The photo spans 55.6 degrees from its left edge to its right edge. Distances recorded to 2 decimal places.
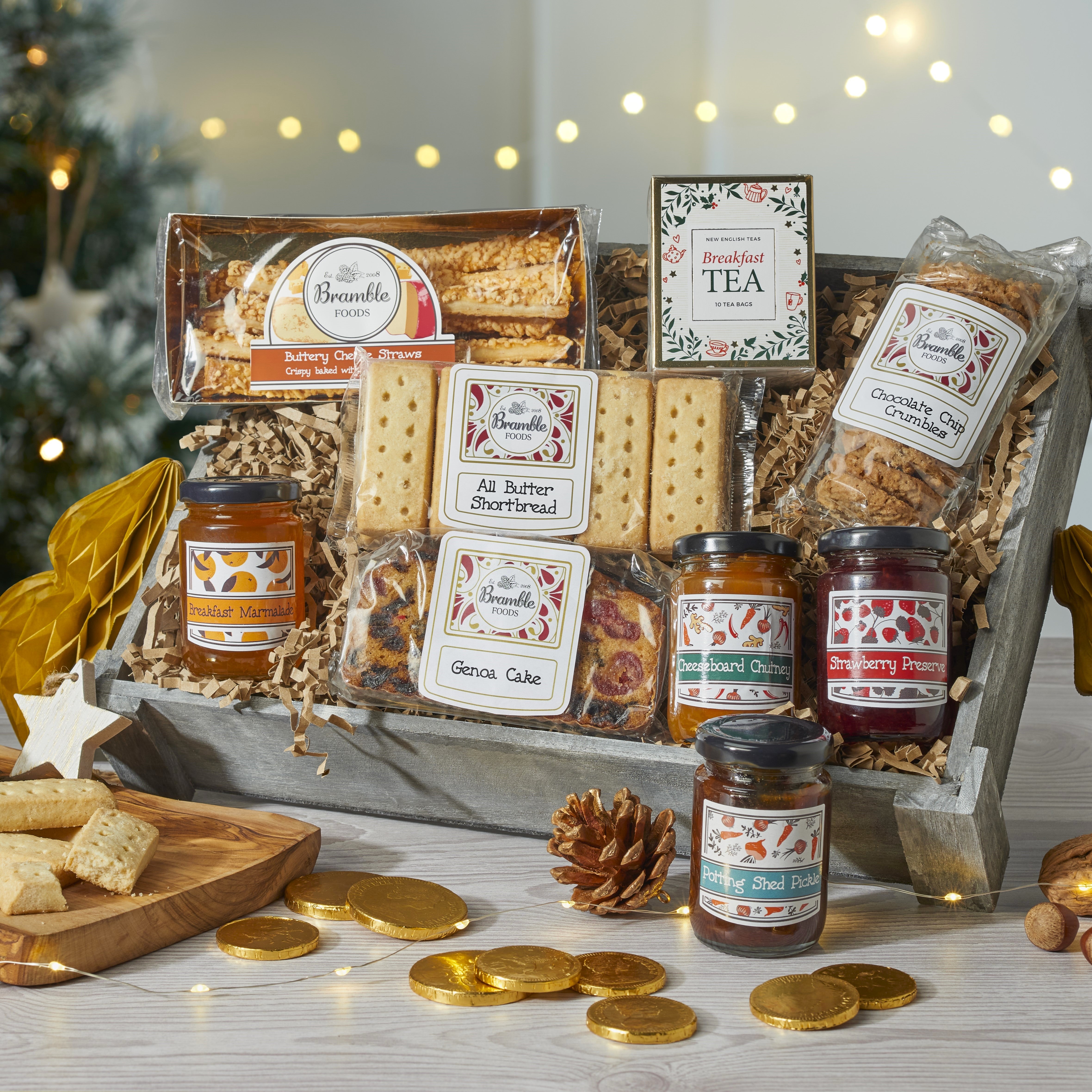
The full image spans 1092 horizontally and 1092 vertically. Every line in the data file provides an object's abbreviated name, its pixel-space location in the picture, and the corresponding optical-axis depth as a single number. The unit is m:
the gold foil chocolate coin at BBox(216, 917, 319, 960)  0.79
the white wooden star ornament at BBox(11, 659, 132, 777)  1.01
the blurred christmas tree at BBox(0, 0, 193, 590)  2.16
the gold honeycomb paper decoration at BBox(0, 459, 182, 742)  1.25
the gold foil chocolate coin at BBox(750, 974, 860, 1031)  0.69
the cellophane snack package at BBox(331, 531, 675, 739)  1.01
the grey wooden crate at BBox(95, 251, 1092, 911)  0.85
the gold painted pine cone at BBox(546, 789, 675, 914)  0.86
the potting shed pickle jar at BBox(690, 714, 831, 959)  0.75
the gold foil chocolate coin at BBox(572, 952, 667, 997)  0.73
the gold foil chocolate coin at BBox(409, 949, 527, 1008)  0.72
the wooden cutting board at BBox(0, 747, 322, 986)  0.74
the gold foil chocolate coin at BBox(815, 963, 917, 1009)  0.72
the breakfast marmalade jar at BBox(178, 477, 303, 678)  1.09
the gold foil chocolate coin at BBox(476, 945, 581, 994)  0.72
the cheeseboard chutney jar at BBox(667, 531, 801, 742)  0.90
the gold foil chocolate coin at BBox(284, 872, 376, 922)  0.86
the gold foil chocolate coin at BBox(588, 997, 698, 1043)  0.67
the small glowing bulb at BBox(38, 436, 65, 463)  2.18
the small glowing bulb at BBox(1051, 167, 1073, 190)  2.29
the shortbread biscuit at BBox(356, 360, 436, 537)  1.12
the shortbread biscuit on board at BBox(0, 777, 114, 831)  0.87
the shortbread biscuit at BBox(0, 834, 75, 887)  0.79
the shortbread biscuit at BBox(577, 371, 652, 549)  1.08
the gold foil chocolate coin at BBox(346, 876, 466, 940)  0.81
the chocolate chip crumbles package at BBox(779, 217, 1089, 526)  1.02
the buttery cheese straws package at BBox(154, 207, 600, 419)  1.24
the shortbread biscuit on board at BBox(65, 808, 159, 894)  0.80
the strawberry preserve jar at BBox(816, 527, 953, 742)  0.86
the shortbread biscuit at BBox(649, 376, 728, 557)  1.08
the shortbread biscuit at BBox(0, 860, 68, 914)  0.76
